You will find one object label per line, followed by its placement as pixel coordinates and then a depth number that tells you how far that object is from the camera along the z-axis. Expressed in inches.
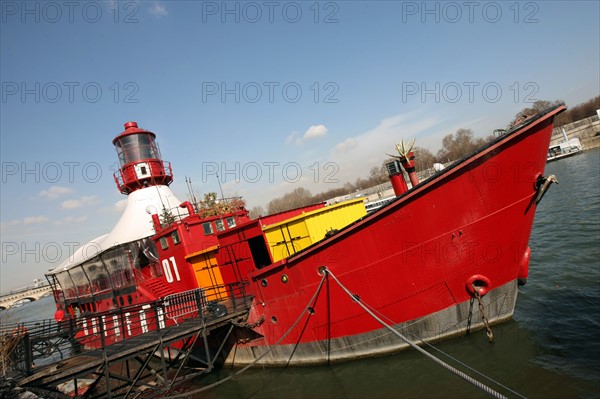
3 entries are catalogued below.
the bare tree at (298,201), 3854.8
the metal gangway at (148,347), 303.4
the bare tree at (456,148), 3558.1
